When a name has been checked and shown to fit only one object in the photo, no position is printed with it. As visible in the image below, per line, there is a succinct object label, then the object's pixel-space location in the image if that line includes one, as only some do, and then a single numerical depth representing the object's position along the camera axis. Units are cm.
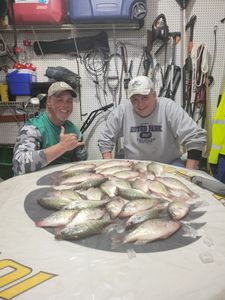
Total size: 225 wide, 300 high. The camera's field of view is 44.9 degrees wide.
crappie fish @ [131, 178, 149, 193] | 110
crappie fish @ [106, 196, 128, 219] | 89
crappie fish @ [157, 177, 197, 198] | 112
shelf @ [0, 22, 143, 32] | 253
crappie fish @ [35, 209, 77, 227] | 85
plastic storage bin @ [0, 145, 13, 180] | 261
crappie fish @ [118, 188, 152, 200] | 102
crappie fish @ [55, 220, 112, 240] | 78
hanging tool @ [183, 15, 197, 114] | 259
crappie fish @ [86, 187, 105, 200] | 101
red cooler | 236
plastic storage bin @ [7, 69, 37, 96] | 246
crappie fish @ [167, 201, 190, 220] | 89
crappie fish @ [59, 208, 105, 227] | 84
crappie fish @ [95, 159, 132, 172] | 140
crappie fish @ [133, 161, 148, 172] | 138
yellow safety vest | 237
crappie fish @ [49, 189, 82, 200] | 100
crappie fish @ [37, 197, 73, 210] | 96
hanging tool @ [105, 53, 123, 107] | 270
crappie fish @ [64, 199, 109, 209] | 92
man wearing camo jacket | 146
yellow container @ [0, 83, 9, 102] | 249
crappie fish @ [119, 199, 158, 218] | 90
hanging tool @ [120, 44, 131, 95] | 267
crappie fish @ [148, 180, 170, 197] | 109
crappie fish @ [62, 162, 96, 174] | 135
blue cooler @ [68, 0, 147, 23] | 233
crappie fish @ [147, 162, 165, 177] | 135
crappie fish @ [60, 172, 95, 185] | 121
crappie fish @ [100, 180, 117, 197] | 105
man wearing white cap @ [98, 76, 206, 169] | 191
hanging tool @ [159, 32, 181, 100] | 261
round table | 59
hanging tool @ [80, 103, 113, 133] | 274
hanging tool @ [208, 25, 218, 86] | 263
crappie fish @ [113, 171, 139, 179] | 126
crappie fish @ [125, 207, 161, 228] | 84
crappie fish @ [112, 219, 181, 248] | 77
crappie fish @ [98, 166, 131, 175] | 131
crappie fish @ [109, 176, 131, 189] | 111
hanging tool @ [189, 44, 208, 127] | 257
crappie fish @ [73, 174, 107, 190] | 113
